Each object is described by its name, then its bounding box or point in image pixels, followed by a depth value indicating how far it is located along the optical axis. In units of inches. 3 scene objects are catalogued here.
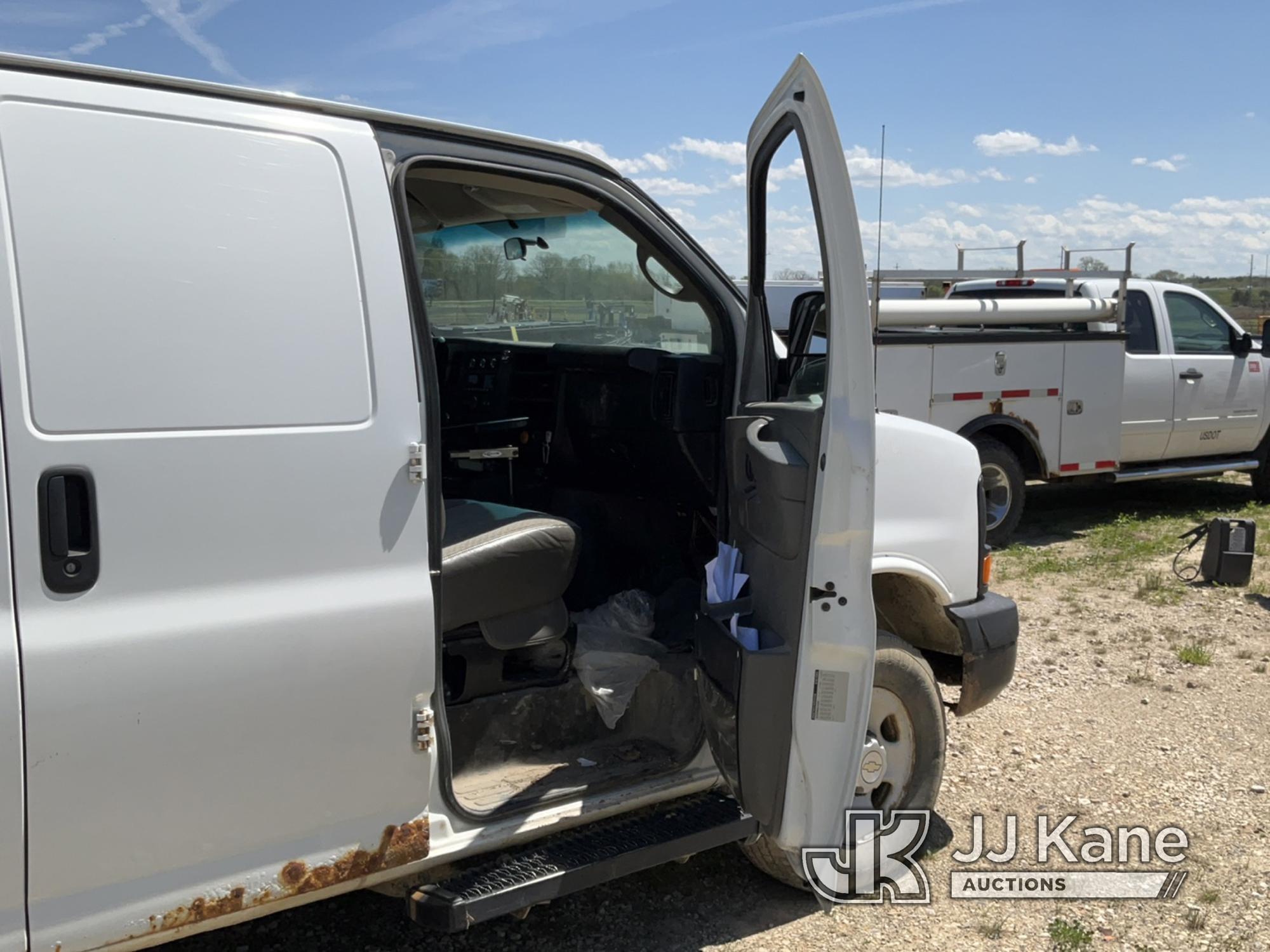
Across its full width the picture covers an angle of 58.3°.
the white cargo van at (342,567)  86.8
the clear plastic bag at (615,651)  137.2
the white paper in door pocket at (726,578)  124.5
